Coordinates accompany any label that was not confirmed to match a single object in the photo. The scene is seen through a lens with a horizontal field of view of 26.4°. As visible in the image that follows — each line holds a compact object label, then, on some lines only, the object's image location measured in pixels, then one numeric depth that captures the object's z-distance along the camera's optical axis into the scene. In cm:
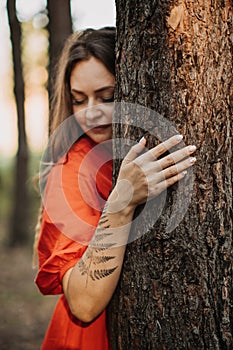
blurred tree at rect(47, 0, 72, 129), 713
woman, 191
